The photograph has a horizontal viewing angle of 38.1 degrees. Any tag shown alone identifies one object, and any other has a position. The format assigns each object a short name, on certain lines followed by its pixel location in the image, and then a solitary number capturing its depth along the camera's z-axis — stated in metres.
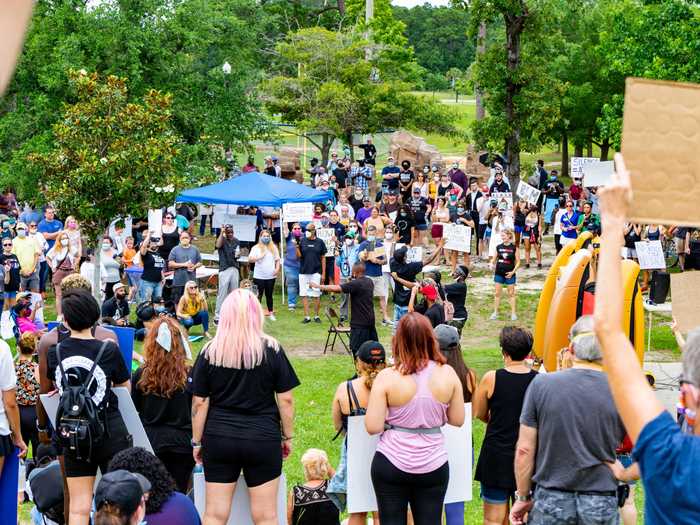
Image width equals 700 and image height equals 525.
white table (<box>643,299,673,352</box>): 15.21
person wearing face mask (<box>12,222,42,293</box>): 18.16
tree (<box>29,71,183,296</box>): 15.85
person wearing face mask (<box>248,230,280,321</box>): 18.23
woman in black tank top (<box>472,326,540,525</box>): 6.19
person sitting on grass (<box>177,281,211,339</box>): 15.99
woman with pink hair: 5.80
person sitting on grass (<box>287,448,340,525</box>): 6.59
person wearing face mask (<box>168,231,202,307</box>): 17.36
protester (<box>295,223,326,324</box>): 18.41
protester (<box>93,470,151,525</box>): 4.62
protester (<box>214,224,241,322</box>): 17.57
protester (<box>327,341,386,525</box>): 6.38
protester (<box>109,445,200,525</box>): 5.25
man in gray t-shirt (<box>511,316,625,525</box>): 4.93
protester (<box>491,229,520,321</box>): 17.58
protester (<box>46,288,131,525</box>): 6.22
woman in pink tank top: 5.71
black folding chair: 15.80
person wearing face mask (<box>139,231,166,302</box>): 17.27
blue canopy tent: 19.58
